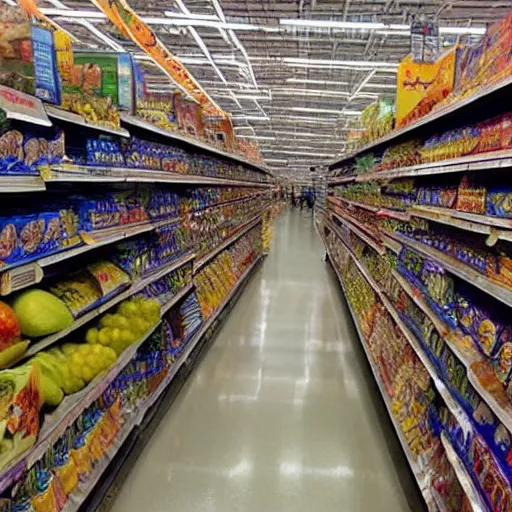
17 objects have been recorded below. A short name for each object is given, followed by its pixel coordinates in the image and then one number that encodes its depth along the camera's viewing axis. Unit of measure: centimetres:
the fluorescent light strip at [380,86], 1027
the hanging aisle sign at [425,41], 371
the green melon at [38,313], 172
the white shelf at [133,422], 187
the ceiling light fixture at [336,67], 868
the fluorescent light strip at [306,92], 1131
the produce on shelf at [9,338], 154
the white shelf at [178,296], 310
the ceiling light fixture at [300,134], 1944
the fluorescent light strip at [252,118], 1583
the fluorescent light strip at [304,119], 1556
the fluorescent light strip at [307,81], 1041
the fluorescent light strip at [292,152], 2704
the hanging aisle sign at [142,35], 457
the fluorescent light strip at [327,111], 1334
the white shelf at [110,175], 180
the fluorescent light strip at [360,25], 600
